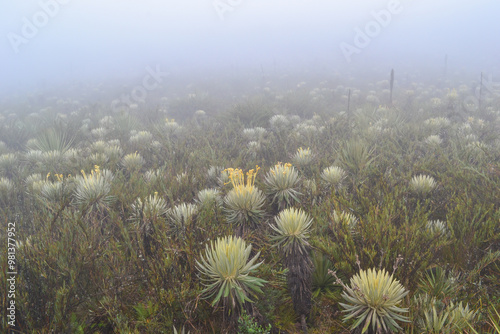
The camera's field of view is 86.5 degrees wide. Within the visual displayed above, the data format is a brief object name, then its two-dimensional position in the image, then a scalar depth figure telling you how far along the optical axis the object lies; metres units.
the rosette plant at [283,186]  2.70
